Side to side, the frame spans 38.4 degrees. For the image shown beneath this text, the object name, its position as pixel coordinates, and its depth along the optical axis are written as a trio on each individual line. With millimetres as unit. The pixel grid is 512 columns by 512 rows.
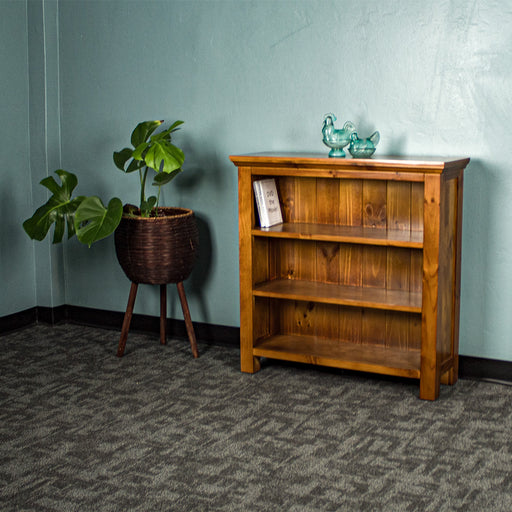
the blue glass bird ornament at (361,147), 3207
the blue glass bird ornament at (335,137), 3234
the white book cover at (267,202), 3436
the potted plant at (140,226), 3434
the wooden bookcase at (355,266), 3082
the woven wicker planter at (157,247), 3559
